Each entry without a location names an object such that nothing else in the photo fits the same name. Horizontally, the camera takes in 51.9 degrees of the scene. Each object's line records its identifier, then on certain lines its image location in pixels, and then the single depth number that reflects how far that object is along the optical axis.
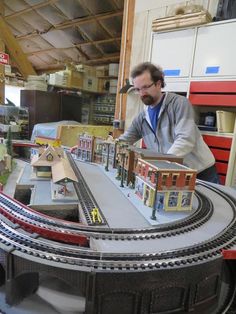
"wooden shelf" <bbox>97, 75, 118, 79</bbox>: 5.39
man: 1.62
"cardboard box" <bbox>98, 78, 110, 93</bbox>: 5.52
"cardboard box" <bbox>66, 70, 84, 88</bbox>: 4.79
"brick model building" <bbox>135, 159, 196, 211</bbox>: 0.87
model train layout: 0.60
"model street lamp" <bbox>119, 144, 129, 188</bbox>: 1.24
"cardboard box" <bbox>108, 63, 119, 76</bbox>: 5.21
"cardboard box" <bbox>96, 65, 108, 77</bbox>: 5.54
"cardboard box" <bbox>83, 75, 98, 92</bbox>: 5.15
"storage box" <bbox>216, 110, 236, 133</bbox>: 2.40
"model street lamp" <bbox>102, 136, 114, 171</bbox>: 1.55
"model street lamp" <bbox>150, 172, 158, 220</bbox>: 0.87
